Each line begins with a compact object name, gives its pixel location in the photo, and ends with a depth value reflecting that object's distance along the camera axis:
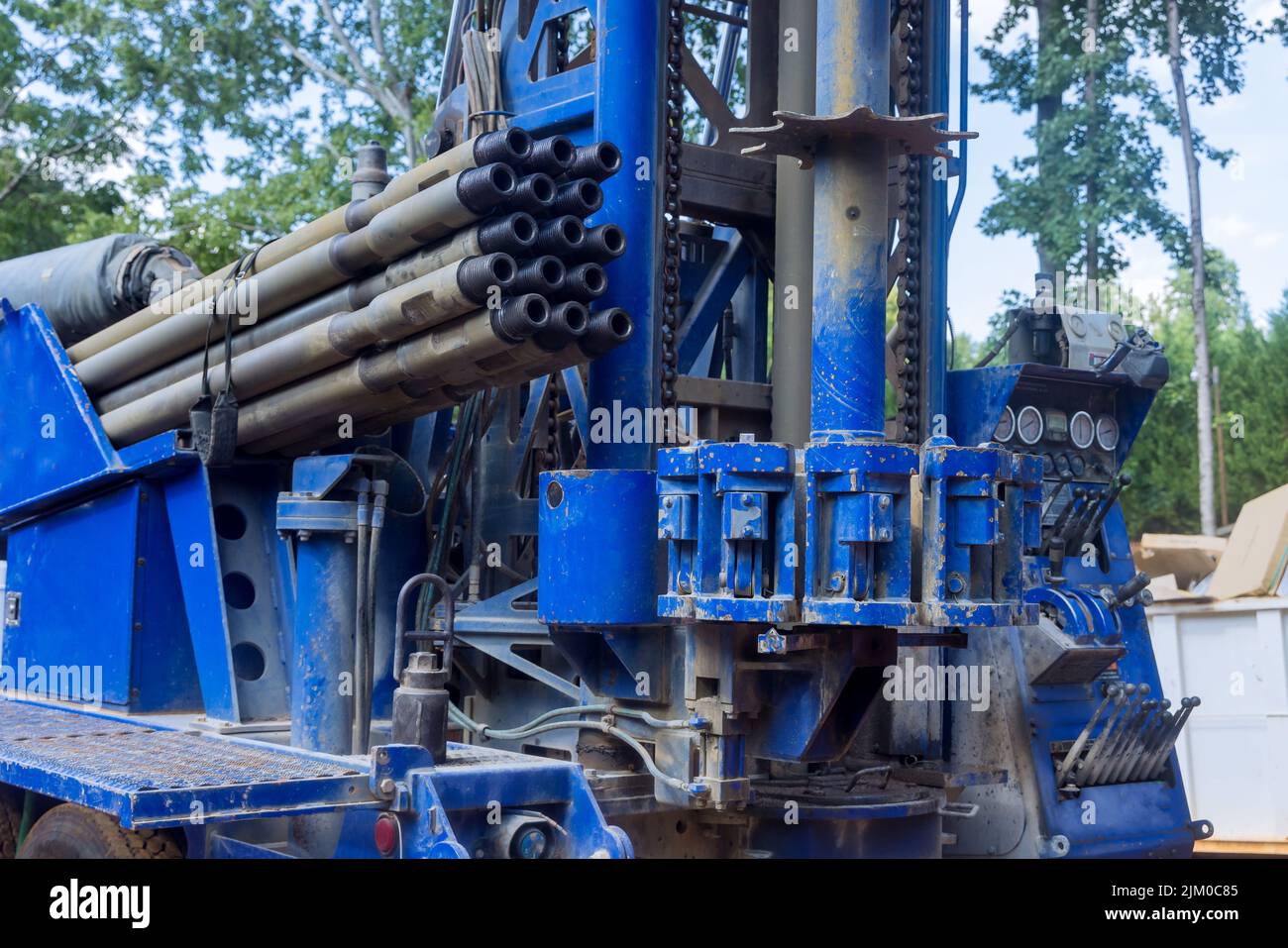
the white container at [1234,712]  10.18
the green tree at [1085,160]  17.36
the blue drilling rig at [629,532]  4.69
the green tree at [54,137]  18.89
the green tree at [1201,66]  17.23
